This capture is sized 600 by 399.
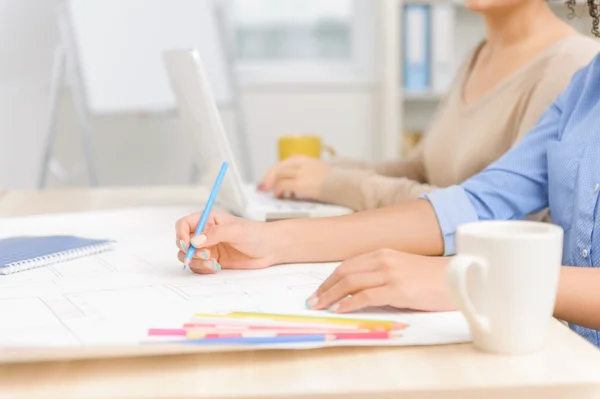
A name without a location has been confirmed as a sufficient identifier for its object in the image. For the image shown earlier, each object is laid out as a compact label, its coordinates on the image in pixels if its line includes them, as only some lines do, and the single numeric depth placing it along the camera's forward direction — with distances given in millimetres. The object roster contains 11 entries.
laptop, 1487
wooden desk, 892
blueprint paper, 974
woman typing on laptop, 1629
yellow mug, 2121
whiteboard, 3498
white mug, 927
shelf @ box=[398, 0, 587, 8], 3772
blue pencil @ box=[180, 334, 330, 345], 940
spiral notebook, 1223
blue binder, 3787
